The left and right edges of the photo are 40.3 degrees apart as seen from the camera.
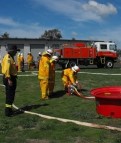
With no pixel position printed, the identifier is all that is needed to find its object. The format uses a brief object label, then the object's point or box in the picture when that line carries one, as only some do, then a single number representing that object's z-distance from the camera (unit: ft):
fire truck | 50.39
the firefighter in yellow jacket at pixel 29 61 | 49.32
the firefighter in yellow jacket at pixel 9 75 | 14.25
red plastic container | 13.24
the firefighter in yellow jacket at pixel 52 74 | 19.78
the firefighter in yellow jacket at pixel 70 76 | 19.66
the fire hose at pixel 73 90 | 19.44
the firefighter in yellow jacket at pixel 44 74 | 18.80
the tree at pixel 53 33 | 168.09
